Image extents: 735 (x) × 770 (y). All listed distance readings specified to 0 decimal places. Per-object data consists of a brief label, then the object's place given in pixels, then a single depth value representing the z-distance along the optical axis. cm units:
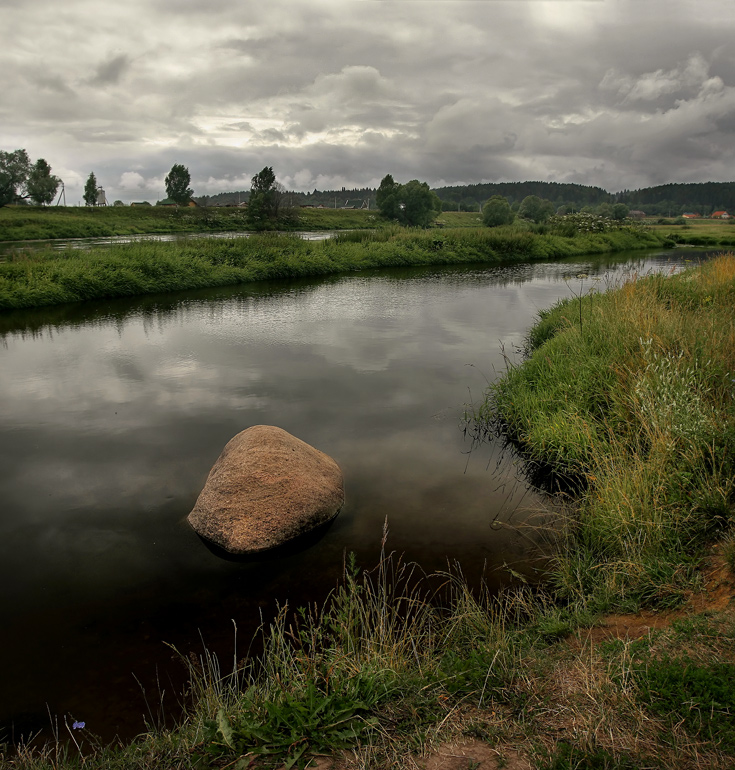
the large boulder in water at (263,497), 554
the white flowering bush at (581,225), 4294
